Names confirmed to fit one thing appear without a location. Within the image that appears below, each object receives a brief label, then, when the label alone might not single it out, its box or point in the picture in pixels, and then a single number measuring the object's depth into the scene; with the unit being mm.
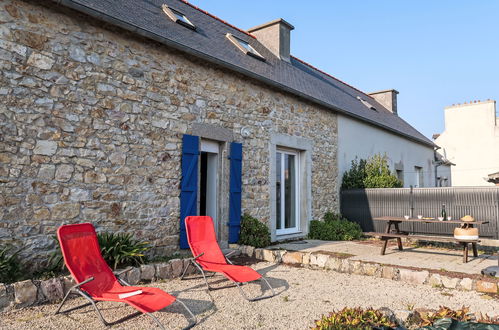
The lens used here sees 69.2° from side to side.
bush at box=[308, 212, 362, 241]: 8883
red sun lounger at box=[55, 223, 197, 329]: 3238
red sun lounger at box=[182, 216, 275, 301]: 4355
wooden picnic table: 6097
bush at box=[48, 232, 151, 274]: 4527
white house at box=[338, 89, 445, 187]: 10609
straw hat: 6055
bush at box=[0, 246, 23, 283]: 3918
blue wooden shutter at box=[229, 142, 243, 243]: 6957
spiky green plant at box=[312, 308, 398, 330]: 2871
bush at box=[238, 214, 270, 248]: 7105
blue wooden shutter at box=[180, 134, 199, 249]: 6133
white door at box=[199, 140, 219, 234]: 6938
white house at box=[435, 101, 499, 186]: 20297
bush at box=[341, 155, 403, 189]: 10284
